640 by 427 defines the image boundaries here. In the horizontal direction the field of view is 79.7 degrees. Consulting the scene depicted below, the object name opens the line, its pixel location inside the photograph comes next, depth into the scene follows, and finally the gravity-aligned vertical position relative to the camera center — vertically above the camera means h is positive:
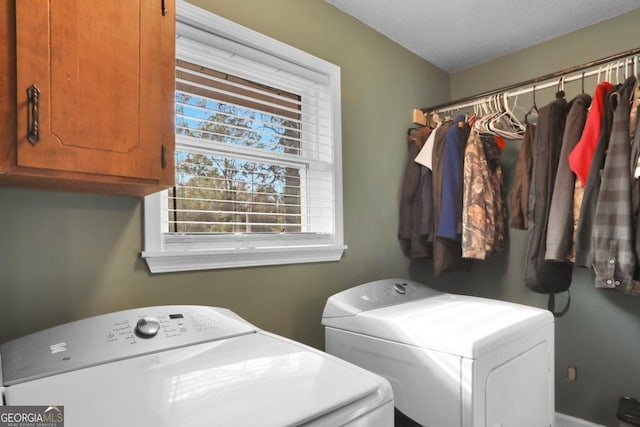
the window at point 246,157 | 1.57 +0.26
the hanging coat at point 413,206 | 2.36 +0.03
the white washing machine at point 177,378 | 0.75 -0.39
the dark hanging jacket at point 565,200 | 1.70 +0.04
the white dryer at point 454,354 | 1.29 -0.54
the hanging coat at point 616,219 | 1.50 -0.04
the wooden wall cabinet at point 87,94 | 0.85 +0.30
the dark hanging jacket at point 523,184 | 2.00 +0.14
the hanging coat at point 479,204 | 2.02 +0.04
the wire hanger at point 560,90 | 1.89 +0.61
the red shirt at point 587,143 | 1.68 +0.30
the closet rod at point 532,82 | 1.70 +0.67
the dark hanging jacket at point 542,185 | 1.81 +0.12
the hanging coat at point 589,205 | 1.61 +0.02
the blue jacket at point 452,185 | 2.09 +0.14
